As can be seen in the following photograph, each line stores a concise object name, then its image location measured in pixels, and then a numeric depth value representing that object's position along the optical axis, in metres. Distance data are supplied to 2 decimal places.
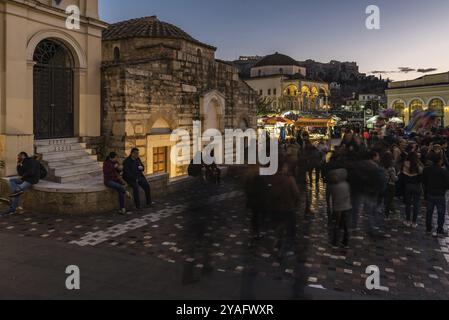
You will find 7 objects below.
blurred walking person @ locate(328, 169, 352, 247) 7.20
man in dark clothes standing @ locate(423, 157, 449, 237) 7.92
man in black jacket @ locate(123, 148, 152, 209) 9.65
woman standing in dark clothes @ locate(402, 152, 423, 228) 8.61
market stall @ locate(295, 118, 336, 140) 27.12
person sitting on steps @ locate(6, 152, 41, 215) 9.06
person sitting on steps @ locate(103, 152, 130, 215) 9.28
